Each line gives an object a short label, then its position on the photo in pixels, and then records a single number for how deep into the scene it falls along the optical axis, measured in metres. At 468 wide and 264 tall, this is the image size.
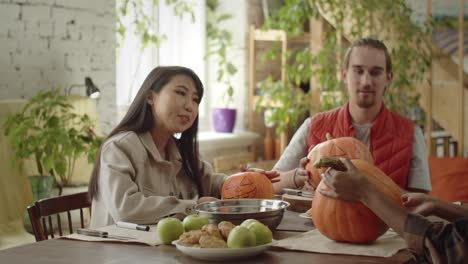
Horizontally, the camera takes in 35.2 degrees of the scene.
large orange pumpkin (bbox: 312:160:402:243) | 1.88
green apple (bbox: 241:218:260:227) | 1.81
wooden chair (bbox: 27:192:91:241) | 2.23
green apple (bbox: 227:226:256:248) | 1.73
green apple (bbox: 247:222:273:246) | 1.77
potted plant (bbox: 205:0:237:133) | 5.68
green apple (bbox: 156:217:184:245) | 1.88
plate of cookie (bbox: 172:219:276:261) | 1.71
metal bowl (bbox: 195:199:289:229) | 1.99
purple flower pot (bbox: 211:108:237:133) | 5.73
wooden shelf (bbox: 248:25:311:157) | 5.67
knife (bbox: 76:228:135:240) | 1.97
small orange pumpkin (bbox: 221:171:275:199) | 2.41
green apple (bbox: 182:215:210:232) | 1.93
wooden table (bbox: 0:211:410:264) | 1.73
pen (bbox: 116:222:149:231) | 2.08
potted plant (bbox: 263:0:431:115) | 5.08
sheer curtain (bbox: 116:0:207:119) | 5.13
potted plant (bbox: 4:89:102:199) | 3.51
